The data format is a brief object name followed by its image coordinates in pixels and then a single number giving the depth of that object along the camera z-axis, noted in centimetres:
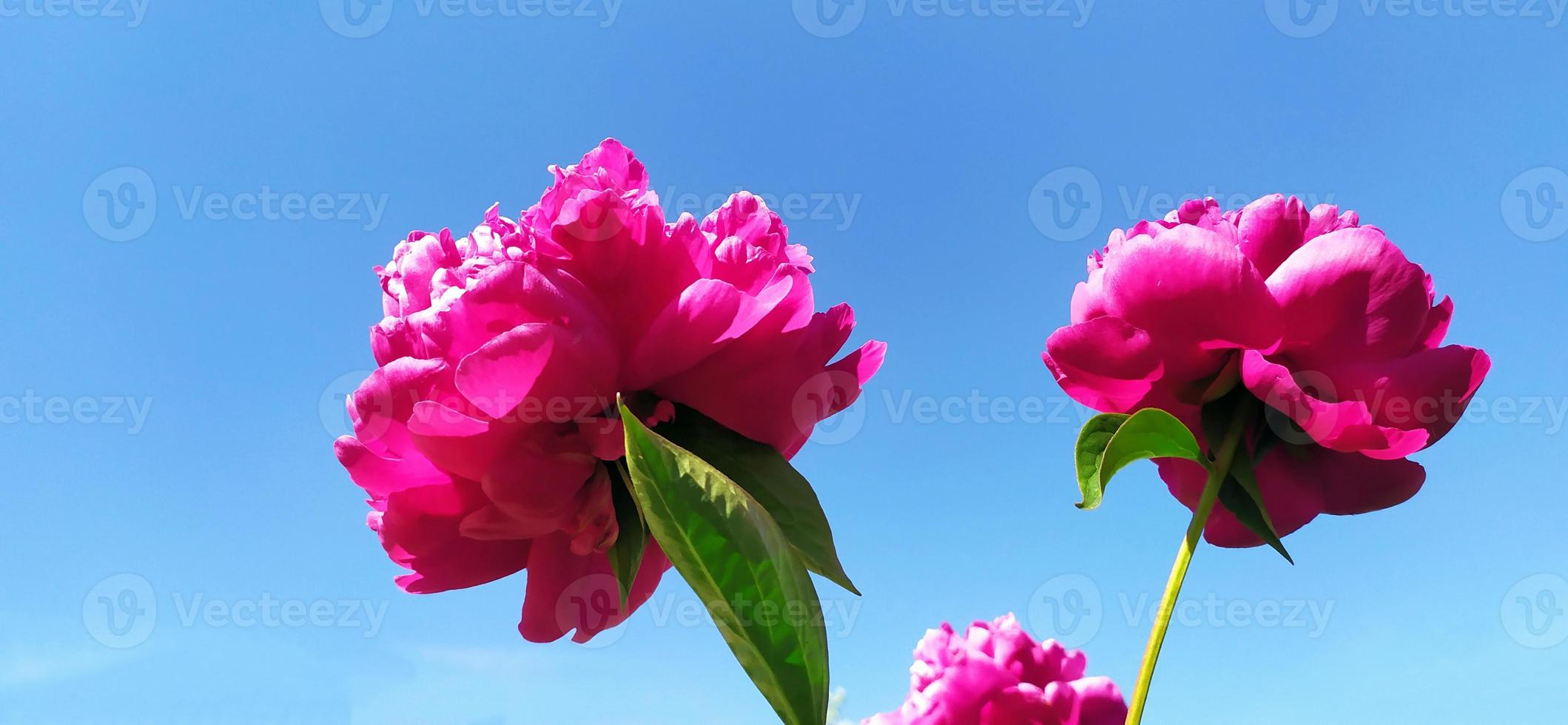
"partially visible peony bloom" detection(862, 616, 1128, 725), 84
